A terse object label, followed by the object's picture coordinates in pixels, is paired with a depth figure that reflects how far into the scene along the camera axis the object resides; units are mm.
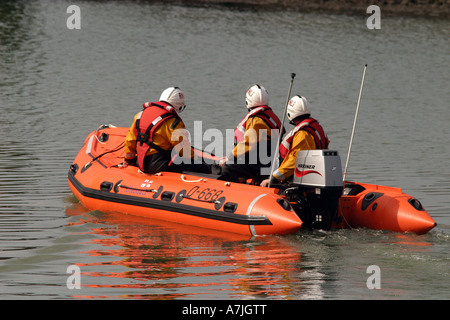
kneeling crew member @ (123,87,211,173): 19250
